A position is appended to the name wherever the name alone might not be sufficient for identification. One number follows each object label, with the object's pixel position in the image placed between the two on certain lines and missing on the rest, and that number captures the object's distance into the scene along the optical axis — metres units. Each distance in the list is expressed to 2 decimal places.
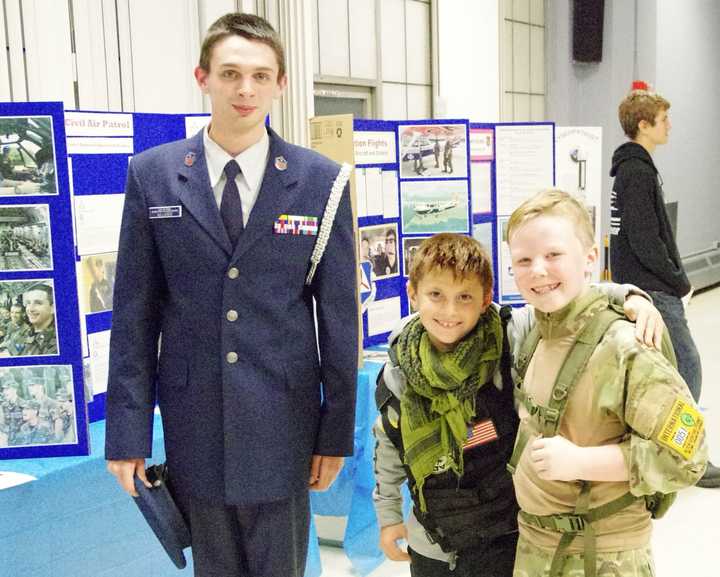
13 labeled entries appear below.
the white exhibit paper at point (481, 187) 3.49
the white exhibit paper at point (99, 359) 2.35
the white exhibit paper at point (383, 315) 3.18
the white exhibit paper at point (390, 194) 3.15
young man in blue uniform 1.54
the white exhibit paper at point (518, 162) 3.60
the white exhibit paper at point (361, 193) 3.00
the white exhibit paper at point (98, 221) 2.32
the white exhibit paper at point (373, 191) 3.05
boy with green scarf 1.54
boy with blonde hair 1.24
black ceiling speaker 8.38
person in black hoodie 3.28
